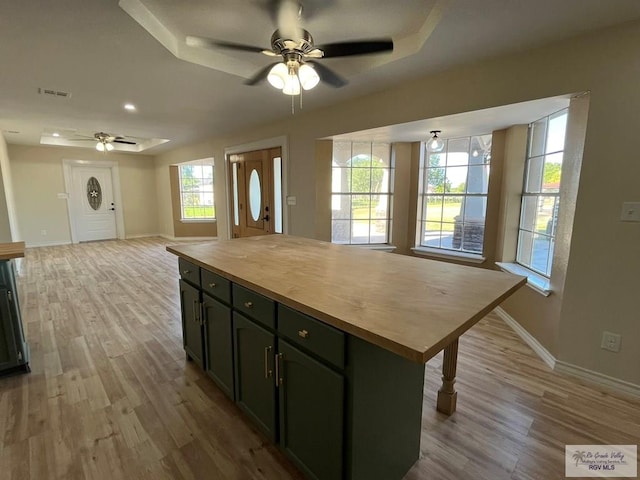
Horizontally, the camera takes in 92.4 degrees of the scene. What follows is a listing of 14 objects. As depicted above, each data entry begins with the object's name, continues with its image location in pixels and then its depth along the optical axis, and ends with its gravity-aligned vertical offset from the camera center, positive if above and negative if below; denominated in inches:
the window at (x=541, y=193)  103.8 +1.3
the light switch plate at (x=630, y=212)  75.2 -3.6
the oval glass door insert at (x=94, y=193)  301.4 +0.2
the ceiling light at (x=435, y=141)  137.4 +24.6
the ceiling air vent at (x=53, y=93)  121.0 +40.1
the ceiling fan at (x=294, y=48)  68.1 +33.1
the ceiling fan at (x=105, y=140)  209.6 +37.0
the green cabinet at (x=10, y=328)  79.6 -36.0
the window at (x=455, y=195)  143.1 +0.5
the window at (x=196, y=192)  309.7 +2.1
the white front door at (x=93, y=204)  294.4 -10.6
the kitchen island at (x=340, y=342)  41.2 -23.6
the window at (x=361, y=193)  163.9 +1.3
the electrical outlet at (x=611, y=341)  80.5 -37.8
